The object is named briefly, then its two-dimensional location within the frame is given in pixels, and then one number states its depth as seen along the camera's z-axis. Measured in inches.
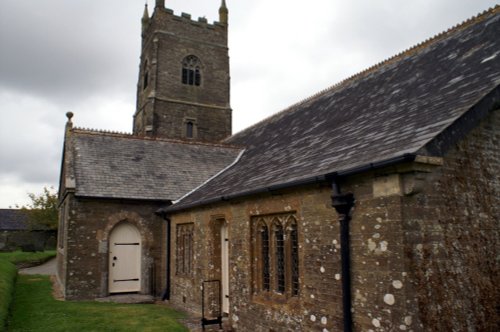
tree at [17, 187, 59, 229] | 1550.2
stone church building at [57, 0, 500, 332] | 255.0
